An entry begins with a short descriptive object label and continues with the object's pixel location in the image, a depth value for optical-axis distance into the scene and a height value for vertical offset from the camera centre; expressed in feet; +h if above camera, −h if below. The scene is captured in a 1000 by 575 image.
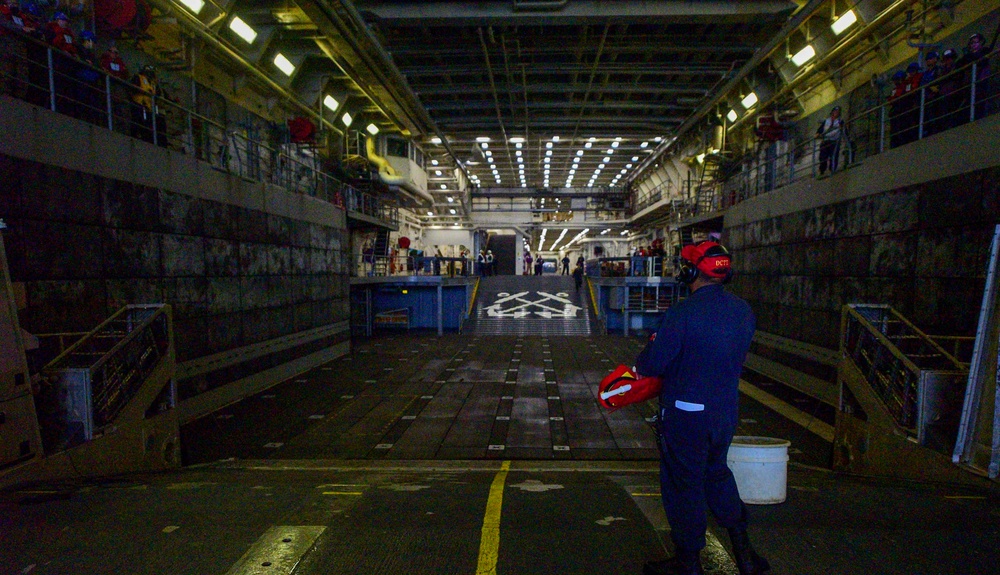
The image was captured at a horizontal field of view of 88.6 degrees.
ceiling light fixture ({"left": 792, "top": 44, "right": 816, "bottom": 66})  48.60 +19.62
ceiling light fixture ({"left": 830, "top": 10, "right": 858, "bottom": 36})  42.25 +19.96
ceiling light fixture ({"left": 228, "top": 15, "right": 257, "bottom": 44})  44.29 +20.72
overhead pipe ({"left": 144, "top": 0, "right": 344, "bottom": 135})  36.46 +17.81
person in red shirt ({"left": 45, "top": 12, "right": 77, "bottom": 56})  24.68 +11.16
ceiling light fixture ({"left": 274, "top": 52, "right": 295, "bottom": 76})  52.21 +20.54
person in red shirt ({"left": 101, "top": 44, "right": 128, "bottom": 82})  29.01 +11.34
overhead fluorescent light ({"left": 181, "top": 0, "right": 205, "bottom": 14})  37.88 +19.33
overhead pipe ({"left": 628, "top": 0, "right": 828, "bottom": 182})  41.06 +19.98
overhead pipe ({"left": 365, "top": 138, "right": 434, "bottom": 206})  81.46 +14.58
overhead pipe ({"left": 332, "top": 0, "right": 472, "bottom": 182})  41.88 +20.40
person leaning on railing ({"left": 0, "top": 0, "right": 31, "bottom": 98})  21.53 +9.07
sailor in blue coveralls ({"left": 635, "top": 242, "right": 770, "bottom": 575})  9.37 -2.96
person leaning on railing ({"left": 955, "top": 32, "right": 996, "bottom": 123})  26.94 +10.40
